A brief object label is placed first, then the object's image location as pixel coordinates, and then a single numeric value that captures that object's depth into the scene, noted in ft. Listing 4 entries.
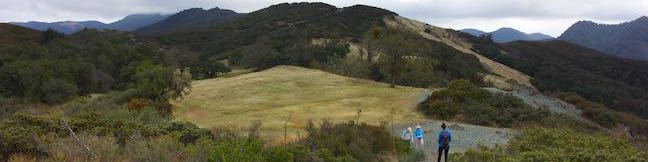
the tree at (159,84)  136.05
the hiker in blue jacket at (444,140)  60.76
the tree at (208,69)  268.21
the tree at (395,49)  160.25
